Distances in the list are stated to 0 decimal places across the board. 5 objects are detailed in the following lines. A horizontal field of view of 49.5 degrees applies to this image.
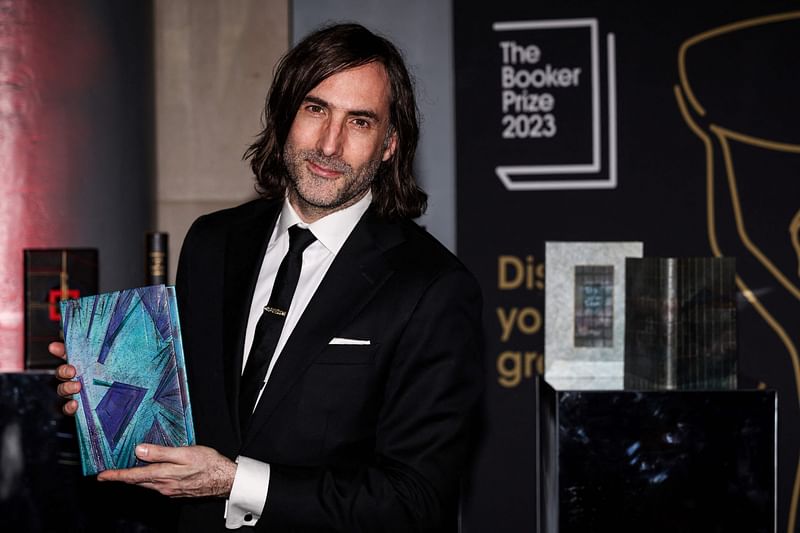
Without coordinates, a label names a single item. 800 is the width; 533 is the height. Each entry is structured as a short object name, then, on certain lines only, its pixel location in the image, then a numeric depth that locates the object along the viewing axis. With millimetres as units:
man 1765
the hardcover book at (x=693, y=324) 3115
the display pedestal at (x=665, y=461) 3074
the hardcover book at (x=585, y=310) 3469
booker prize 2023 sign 3793
